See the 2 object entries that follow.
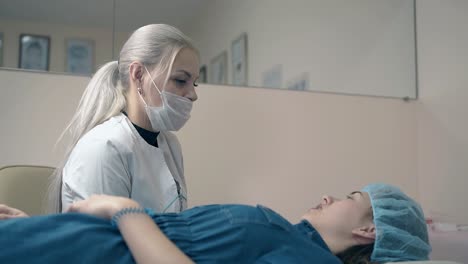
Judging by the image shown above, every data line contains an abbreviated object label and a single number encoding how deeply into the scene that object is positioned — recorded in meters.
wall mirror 2.28
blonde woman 1.47
